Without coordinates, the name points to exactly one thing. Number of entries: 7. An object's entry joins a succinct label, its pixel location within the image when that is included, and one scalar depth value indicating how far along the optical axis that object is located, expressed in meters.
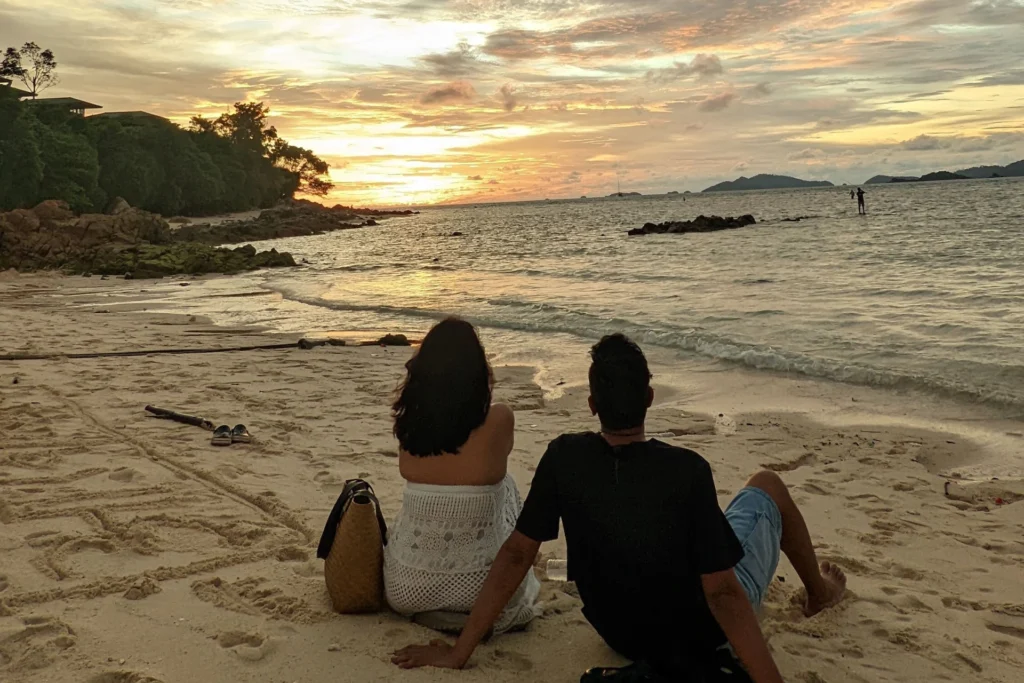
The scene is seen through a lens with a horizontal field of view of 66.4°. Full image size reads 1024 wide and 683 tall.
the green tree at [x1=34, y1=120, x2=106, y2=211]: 49.91
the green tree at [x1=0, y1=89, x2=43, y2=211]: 45.12
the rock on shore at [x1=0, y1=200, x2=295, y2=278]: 28.89
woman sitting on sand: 3.44
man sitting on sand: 2.75
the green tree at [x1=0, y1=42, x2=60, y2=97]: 61.47
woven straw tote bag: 3.76
